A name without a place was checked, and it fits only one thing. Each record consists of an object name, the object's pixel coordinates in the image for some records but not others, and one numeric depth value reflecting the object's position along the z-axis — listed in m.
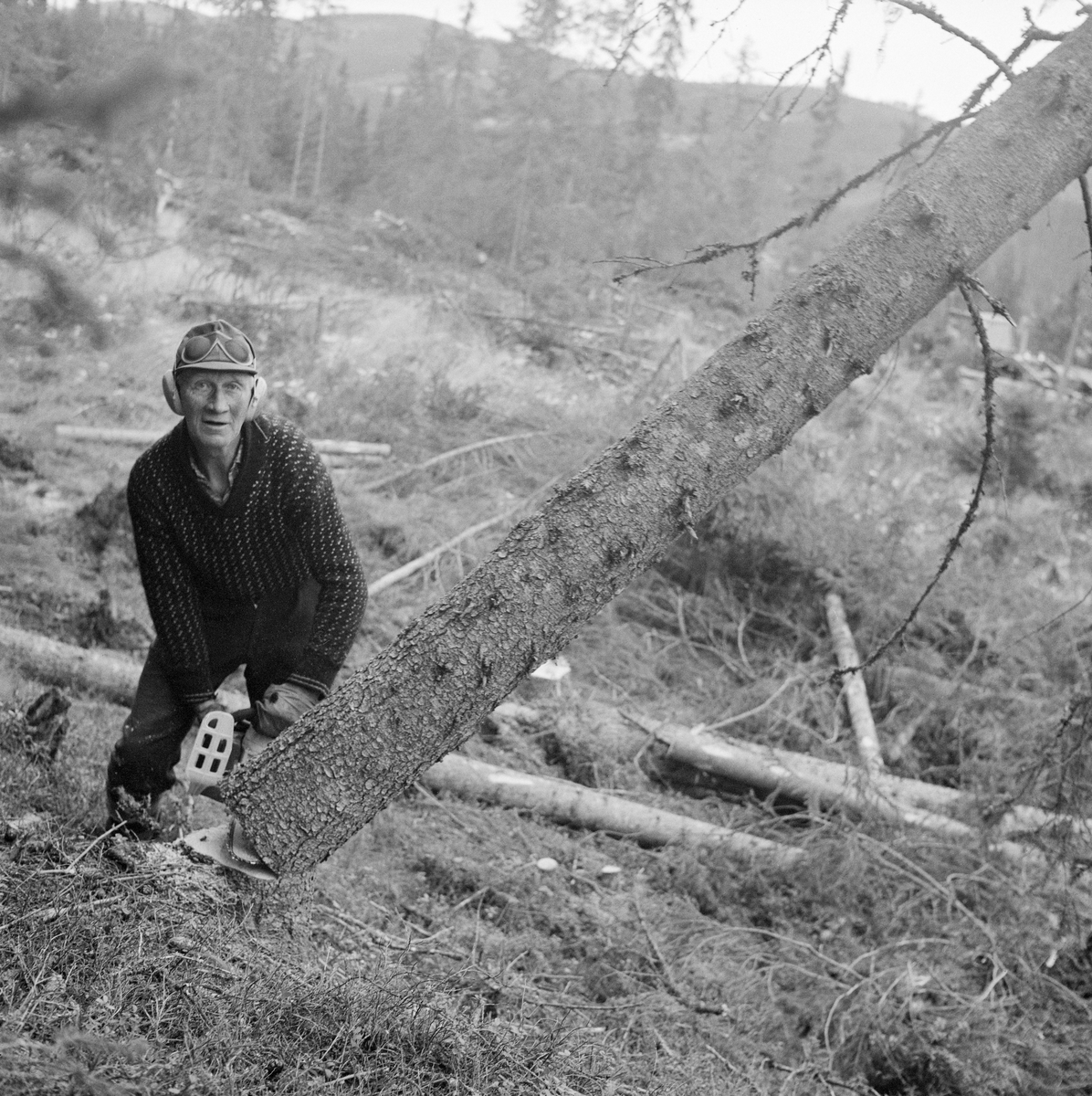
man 3.08
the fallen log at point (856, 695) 6.28
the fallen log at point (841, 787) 5.45
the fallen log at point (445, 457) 9.10
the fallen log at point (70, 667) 4.98
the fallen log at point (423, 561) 6.99
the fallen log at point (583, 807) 5.10
